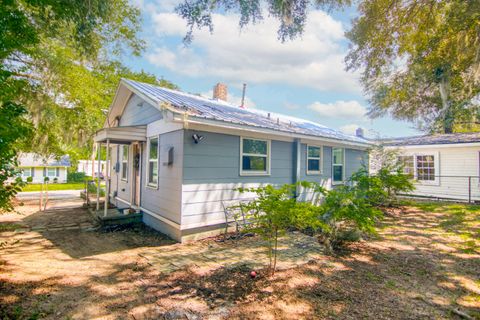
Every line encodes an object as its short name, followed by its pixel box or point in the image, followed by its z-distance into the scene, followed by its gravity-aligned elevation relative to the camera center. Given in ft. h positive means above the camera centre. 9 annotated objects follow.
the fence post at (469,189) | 37.01 -3.32
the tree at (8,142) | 10.43 +0.77
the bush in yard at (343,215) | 15.92 -3.26
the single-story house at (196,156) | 19.20 +0.65
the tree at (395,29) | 19.72 +12.60
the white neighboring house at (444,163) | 39.78 +0.54
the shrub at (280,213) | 12.51 -2.49
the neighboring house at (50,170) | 97.45 -4.06
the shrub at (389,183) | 32.04 -2.25
